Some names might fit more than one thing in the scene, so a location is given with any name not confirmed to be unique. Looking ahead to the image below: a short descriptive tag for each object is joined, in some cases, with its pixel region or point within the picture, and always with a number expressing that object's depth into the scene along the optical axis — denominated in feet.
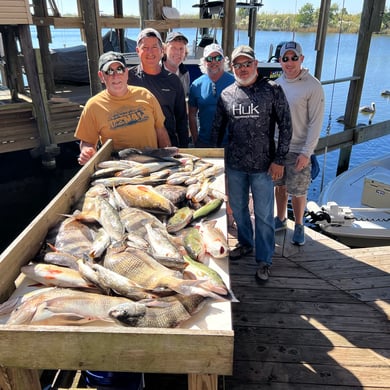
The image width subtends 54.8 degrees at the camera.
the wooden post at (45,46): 40.47
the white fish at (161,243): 6.25
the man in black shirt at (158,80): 11.60
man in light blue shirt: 11.98
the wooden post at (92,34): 27.68
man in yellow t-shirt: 10.10
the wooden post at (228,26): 23.88
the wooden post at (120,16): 49.78
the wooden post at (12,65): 35.14
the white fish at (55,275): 5.57
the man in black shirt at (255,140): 10.07
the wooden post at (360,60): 29.73
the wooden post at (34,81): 30.42
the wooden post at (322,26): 27.96
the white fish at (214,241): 6.71
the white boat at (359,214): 23.12
